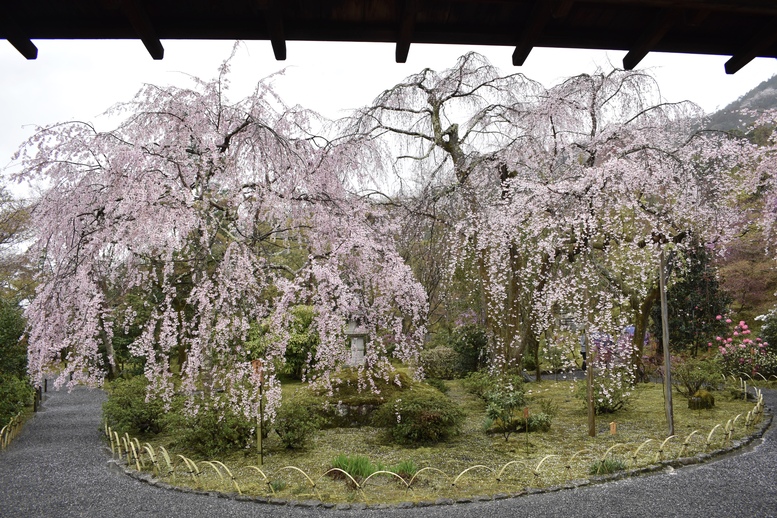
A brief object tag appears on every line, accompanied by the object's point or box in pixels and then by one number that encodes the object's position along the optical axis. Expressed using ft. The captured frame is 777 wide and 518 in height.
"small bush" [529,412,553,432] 29.01
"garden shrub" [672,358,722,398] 35.01
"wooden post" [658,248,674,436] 25.57
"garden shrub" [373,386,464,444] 26.71
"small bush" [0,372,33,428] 33.88
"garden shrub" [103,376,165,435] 30.91
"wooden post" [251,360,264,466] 21.09
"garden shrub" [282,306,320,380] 49.32
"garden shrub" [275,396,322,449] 25.77
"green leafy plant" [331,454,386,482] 20.92
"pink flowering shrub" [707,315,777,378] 42.75
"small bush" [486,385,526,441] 28.48
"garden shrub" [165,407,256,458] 25.63
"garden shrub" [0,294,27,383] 36.52
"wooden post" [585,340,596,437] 26.96
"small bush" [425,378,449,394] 40.54
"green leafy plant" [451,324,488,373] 48.34
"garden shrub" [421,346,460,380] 49.48
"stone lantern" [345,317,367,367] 43.68
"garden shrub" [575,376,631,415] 32.42
